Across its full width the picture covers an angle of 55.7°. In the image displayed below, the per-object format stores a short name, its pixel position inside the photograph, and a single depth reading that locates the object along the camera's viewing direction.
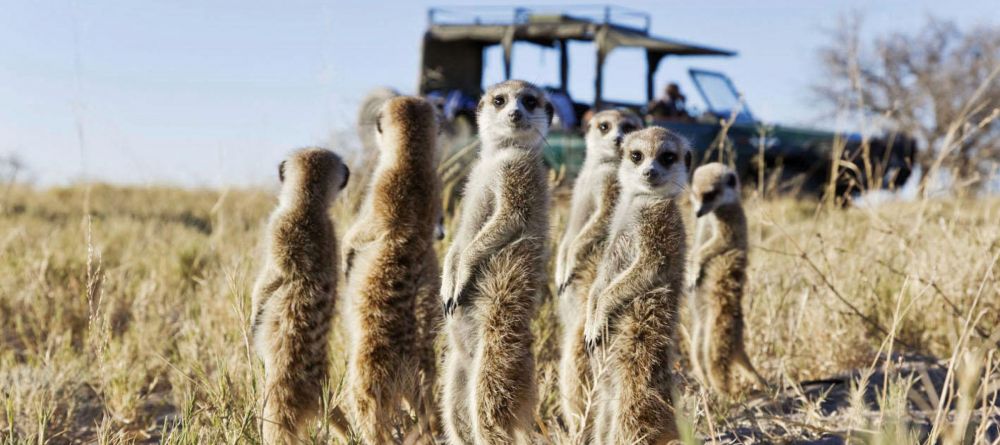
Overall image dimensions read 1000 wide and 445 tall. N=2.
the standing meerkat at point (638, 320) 2.64
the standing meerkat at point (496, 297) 2.74
